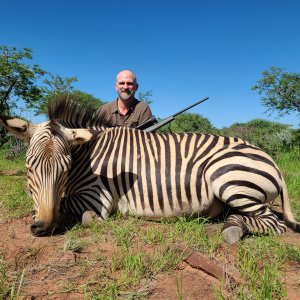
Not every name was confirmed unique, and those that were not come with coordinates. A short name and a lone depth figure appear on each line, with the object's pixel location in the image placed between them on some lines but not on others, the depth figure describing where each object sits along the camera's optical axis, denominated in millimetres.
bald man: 5059
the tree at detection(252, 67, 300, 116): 13375
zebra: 2617
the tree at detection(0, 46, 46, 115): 6773
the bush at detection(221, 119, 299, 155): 9734
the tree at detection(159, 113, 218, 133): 13945
